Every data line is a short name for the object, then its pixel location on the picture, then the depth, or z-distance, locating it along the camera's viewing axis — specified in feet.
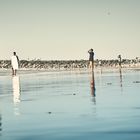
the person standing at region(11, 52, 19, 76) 148.25
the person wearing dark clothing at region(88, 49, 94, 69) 142.60
